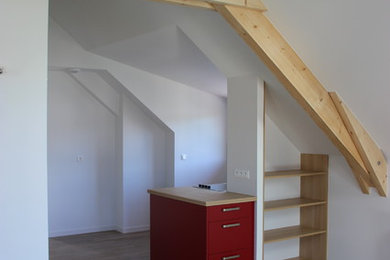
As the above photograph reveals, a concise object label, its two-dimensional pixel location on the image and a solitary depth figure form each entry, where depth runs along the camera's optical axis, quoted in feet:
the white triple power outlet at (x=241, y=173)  12.64
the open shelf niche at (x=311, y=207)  13.75
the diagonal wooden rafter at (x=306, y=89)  9.89
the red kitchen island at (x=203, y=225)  11.57
